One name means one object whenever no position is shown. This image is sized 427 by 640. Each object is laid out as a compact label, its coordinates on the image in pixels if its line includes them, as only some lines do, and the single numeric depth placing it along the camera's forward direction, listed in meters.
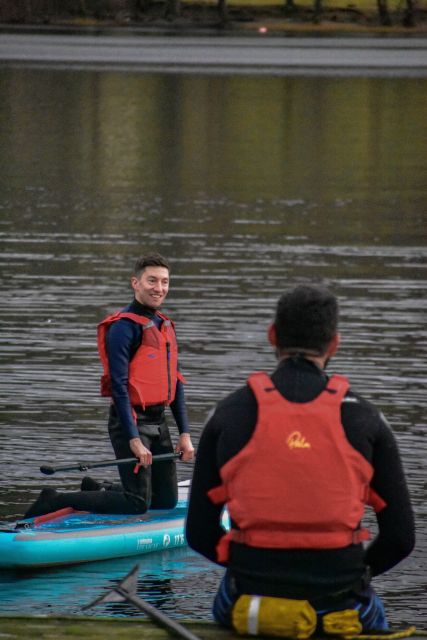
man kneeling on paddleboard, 14.44
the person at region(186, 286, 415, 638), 8.46
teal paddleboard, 14.79
